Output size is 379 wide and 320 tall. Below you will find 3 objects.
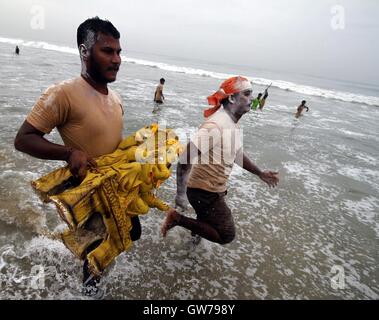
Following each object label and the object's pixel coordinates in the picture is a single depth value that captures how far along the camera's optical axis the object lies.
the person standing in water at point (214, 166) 3.10
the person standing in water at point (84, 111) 2.02
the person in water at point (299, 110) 17.42
